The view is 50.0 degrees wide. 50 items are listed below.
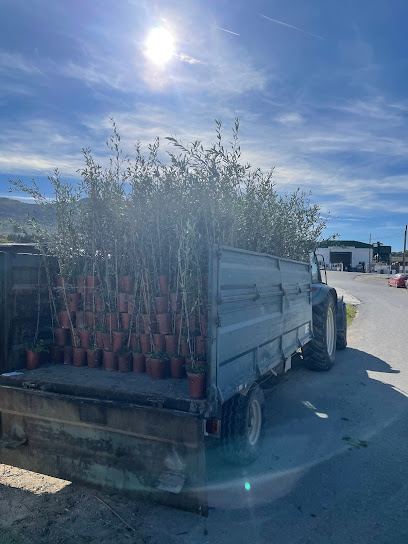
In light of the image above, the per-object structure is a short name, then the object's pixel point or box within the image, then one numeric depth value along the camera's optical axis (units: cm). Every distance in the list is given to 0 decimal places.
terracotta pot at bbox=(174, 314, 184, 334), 374
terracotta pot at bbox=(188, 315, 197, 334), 372
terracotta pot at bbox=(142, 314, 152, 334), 385
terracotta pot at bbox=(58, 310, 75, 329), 408
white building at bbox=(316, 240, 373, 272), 6719
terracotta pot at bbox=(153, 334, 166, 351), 382
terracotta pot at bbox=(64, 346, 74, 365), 412
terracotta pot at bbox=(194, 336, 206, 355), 367
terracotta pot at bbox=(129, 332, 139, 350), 399
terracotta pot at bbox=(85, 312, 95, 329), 405
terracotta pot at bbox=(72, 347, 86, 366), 404
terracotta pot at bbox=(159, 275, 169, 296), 390
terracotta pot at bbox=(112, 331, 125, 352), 396
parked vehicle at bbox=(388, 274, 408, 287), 3347
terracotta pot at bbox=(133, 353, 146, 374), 388
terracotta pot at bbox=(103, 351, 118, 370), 394
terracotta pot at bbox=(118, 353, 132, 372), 389
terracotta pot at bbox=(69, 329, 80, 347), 407
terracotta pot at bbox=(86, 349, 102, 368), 399
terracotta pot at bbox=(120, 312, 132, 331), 398
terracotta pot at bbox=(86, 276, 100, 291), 406
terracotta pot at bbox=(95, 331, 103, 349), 400
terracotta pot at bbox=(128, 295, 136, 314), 394
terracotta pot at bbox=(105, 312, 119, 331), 402
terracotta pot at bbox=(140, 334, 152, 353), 388
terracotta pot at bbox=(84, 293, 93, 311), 411
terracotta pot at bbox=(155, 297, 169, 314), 381
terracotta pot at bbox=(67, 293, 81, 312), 409
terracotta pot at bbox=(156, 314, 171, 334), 378
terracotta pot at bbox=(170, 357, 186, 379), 370
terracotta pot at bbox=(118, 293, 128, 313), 397
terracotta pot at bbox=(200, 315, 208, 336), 369
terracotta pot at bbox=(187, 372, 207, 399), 318
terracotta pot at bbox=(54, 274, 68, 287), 406
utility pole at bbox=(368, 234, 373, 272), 6955
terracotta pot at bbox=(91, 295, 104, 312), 406
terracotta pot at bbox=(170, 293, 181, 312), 380
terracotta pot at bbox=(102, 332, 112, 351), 396
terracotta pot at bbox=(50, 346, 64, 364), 413
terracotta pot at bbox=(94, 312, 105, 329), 405
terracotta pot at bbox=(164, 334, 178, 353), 377
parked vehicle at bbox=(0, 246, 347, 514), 301
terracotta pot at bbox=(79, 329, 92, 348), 402
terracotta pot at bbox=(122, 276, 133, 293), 400
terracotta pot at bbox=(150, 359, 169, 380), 368
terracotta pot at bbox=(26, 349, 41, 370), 390
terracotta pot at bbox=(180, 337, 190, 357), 373
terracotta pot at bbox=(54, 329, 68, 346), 411
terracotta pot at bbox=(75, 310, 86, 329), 409
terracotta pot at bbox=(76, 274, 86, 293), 411
